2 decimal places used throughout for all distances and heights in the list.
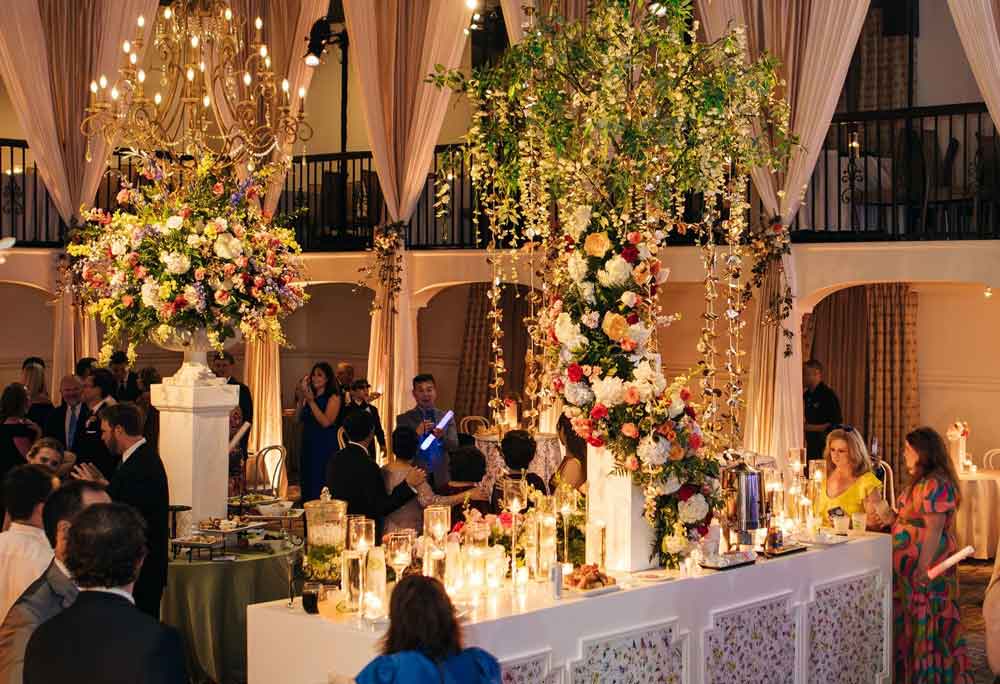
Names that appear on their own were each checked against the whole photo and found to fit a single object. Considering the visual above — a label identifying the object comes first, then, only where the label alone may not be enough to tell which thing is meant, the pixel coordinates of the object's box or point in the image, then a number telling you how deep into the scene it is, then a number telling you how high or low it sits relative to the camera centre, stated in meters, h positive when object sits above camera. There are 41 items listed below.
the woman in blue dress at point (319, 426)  11.09 -0.48
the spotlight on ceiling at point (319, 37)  12.29 +2.83
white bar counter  4.99 -1.02
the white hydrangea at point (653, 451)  5.61 -0.34
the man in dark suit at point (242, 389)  10.80 -0.20
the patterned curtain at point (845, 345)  13.33 +0.18
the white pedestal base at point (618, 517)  5.83 -0.62
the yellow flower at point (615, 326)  5.54 +0.15
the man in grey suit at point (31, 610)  4.29 -0.74
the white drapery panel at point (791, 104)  10.38 +1.87
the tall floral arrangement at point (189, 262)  7.21 +0.51
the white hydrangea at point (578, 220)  5.69 +0.57
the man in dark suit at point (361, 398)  10.41 -0.26
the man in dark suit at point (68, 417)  9.09 -0.35
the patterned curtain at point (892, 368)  12.98 -0.03
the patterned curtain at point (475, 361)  15.85 +0.02
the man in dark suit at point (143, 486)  6.12 -0.53
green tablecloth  6.84 -1.15
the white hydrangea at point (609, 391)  5.59 -0.10
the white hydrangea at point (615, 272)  5.57 +0.35
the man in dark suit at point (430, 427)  9.09 -0.42
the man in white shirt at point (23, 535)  4.90 -0.59
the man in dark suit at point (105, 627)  3.26 -0.60
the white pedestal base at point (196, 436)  7.40 -0.38
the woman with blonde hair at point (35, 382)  9.98 -0.14
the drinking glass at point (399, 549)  5.08 -0.65
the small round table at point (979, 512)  10.75 -1.09
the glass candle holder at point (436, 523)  5.27 -0.58
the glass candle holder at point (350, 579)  5.02 -0.75
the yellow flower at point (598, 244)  5.63 +0.47
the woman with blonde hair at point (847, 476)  7.18 -0.55
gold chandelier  7.32 +1.41
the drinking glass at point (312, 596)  5.04 -0.81
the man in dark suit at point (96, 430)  7.86 -0.38
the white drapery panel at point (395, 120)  12.75 +2.16
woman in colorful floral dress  6.79 -1.01
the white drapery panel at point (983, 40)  9.77 +2.20
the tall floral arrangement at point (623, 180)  5.64 +0.74
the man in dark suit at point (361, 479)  6.95 -0.56
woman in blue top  3.74 -0.73
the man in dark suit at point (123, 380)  11.23 -0.14
